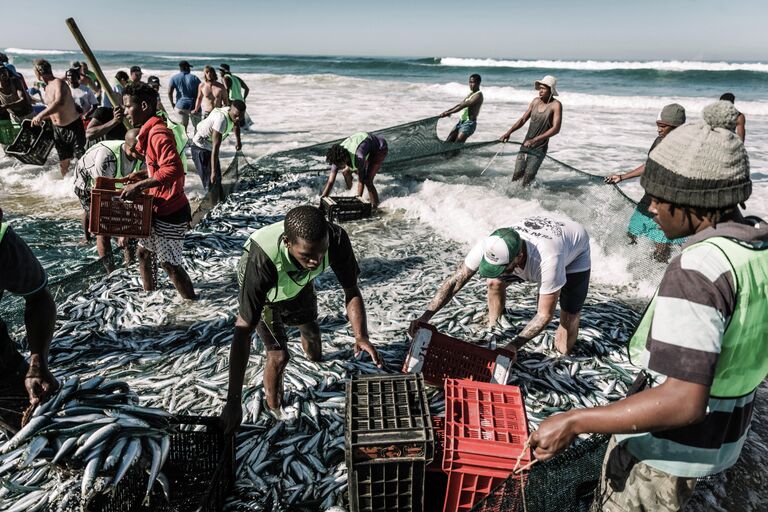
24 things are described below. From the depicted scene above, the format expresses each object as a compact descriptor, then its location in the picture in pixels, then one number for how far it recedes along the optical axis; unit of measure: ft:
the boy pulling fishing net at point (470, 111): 33.65
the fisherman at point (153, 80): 39.14
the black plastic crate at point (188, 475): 9.09
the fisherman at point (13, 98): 31.19
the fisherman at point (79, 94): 36.94
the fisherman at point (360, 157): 26.84
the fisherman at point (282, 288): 10.03
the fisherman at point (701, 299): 4.91
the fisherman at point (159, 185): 16.08
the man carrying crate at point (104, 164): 19.10
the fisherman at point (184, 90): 39.88
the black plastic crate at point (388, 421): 8.52
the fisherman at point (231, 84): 41.52
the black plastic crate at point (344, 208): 27.78
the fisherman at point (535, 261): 12.82
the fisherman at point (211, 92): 38.37
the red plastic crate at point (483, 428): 8.85
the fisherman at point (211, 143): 28.02
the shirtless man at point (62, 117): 28.66
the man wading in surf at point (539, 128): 26.49
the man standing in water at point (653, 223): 17.89
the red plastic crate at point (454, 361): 13.12
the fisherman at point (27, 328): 8.78
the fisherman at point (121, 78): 37.06
